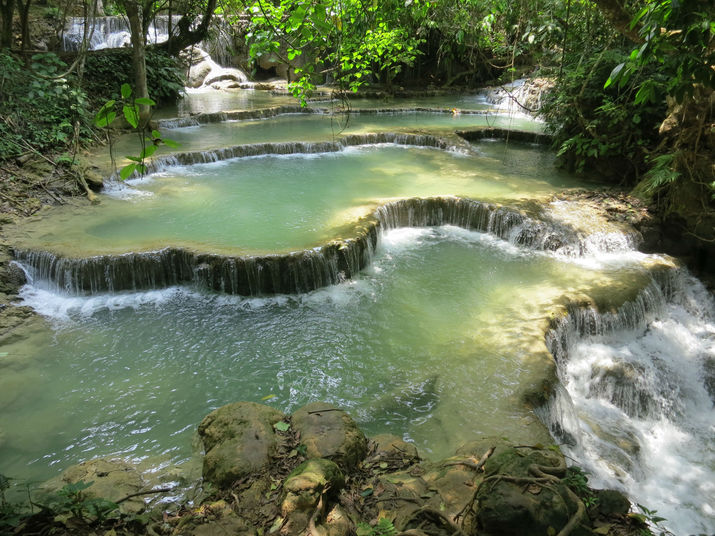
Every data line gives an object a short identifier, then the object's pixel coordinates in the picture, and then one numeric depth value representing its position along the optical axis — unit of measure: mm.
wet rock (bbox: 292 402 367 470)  2832
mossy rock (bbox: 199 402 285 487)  2777
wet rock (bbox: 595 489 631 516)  2201
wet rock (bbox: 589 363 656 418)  4961
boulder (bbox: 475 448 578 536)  1913
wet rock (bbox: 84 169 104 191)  7941
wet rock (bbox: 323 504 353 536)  2260
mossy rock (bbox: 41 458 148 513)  2693
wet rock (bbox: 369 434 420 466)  3010
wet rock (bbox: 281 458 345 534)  2289
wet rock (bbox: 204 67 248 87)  20656
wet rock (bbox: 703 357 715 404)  5301
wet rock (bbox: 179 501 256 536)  2250
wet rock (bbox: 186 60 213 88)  20350
